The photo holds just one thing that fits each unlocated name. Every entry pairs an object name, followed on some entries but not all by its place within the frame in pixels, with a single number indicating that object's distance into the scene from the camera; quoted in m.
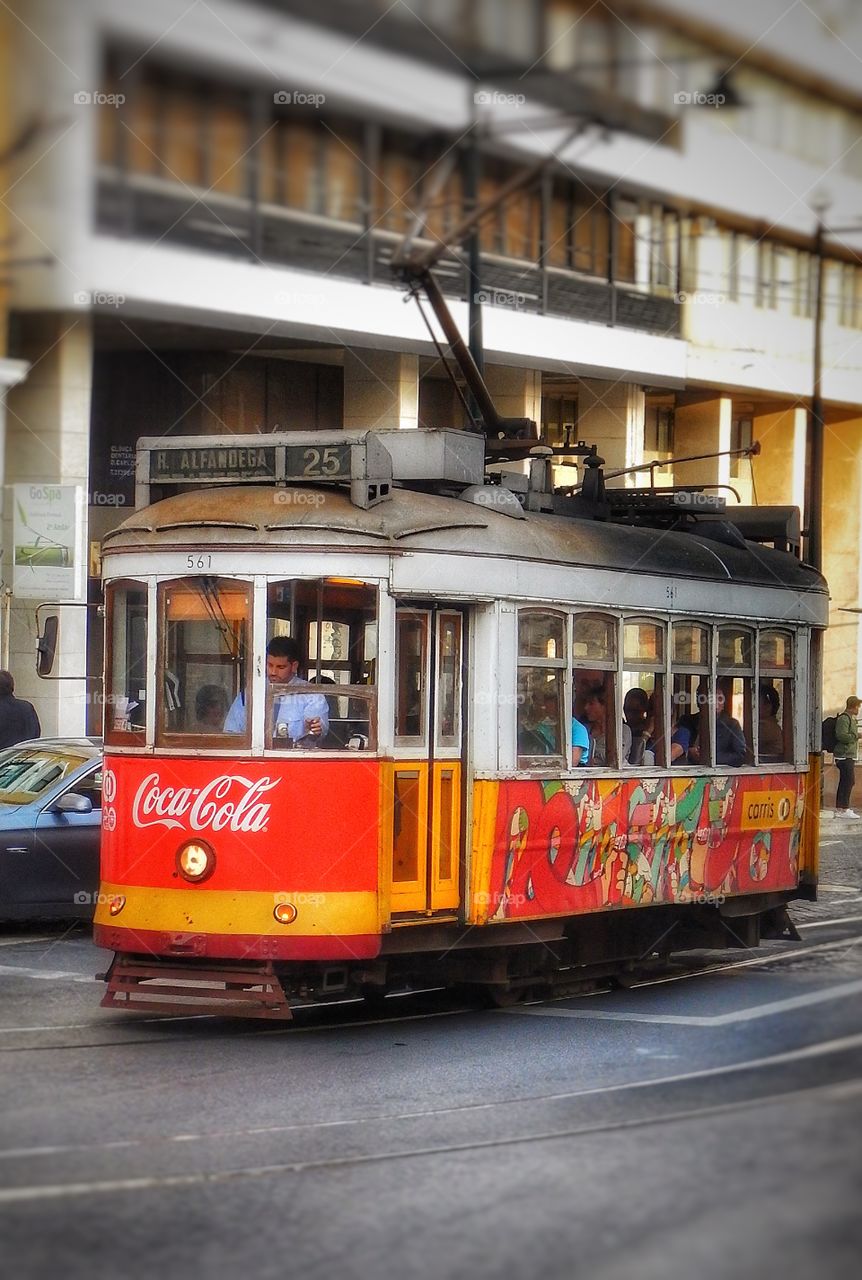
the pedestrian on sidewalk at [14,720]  17.95
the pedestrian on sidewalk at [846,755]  27.30
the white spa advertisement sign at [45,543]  21.38
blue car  14.29
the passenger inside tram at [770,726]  13.25
